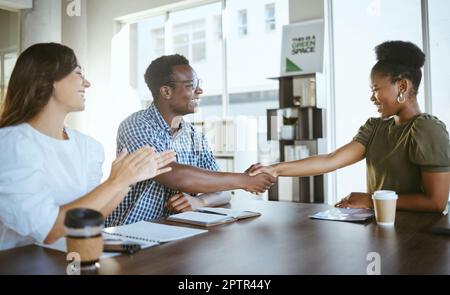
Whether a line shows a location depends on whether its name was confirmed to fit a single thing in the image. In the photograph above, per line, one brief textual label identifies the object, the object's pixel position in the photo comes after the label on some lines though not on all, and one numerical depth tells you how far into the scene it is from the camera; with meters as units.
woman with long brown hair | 1.23
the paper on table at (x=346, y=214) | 1.61
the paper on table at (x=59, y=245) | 1.20
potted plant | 4.45
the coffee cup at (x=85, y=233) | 0.94
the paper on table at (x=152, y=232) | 1.30
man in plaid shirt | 1.98
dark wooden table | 1.02
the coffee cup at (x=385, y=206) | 1.49
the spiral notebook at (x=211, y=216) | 1.56
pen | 1.72
